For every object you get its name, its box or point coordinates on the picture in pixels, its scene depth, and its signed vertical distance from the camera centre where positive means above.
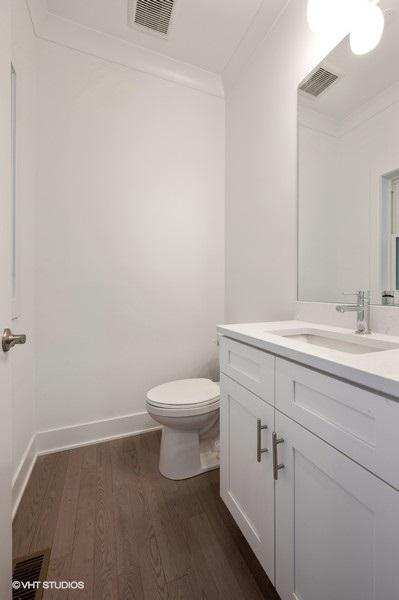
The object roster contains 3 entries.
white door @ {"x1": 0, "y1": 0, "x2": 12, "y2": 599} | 0.69 +0.04
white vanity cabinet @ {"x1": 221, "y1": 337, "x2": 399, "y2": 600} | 0.51 -0.44
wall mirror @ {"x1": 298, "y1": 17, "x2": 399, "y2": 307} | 1.01 +0.54
